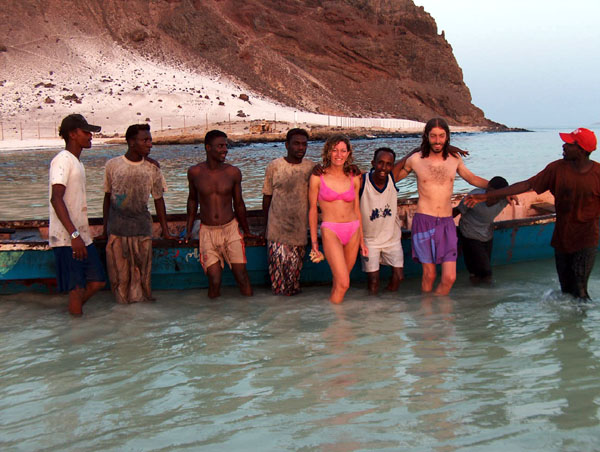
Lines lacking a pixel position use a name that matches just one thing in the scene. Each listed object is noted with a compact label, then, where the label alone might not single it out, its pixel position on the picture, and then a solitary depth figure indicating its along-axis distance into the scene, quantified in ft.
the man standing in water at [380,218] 19.12
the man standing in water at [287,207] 19.33
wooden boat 19.81
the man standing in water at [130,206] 18.47
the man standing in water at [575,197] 16.42
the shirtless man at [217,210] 19.06
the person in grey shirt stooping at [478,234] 20.49
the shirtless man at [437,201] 19.02
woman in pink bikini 18.51
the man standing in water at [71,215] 16.52
